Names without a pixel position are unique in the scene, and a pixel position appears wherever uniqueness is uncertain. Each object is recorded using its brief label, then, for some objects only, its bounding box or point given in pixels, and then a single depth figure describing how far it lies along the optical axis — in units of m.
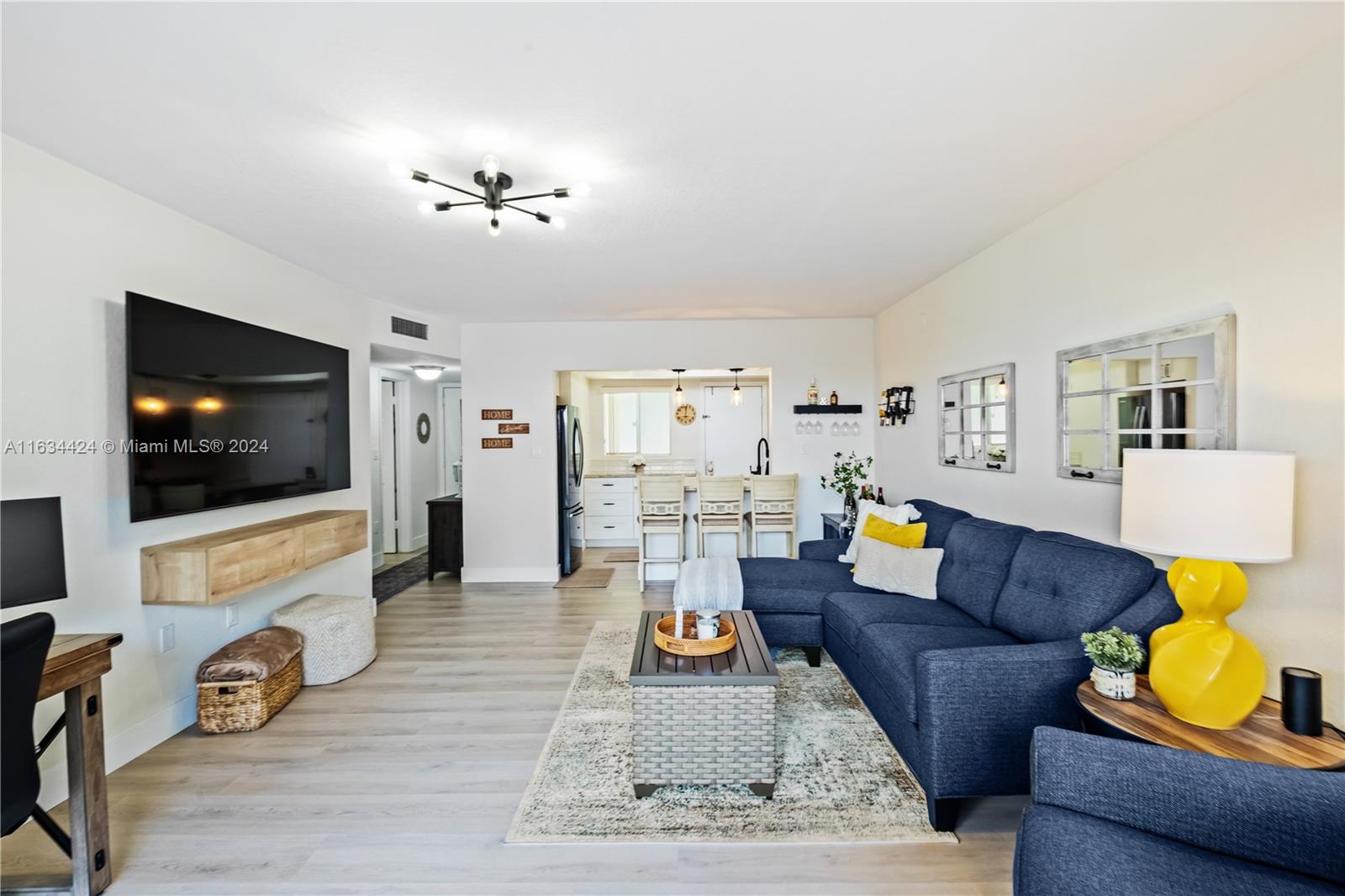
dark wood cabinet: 5.91
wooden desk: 1.79
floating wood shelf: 2.65
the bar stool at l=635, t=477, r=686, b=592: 5.42
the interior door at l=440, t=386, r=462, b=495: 7.94
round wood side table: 1.46
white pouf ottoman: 3.36
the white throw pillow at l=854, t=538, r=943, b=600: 3.27
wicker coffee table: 2.23
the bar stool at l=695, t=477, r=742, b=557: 5.35
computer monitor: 1.81
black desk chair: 1.44
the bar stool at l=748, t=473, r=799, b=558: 5.29
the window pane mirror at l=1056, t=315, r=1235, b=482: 2.03
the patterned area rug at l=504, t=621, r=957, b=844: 2.07
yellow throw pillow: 3.56
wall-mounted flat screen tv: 2.55
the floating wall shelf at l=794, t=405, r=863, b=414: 5.57
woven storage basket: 2.85
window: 8.15
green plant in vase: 5.38
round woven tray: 2.43
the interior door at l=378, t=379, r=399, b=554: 6.91
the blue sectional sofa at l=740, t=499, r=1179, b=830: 2.03
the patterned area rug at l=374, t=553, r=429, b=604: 5.50
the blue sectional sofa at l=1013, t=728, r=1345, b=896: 1.21
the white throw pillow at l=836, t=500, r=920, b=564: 3.81
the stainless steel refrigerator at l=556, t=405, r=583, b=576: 5.82
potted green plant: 1.80
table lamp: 1.55
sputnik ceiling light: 2.25
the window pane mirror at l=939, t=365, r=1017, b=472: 3.33
